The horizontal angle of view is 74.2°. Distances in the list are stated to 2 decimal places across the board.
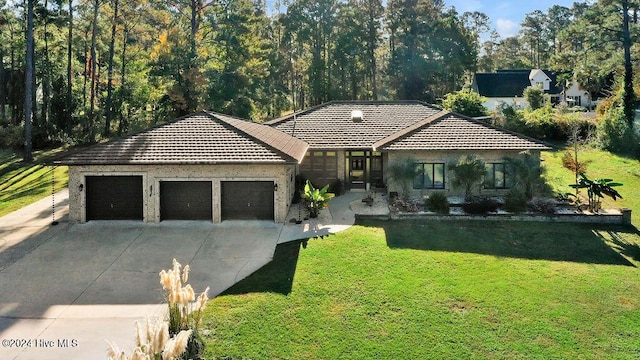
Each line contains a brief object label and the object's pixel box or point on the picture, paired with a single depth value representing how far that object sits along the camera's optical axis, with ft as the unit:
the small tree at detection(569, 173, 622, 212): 61.57
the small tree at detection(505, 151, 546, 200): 65.62
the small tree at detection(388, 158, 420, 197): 67.26
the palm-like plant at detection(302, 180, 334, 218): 61.94
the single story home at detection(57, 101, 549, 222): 58.70
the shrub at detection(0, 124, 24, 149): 112.68
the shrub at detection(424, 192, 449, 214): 61.87
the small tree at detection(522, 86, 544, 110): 135.13
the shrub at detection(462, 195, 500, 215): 61.00
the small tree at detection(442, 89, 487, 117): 121.90
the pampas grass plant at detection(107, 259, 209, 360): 22.18
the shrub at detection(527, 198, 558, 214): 61.31
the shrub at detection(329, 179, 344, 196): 76.33
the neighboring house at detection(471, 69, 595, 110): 176.14
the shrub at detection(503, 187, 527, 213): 61.62
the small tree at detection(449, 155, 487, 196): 65.31
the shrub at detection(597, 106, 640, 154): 100.07
